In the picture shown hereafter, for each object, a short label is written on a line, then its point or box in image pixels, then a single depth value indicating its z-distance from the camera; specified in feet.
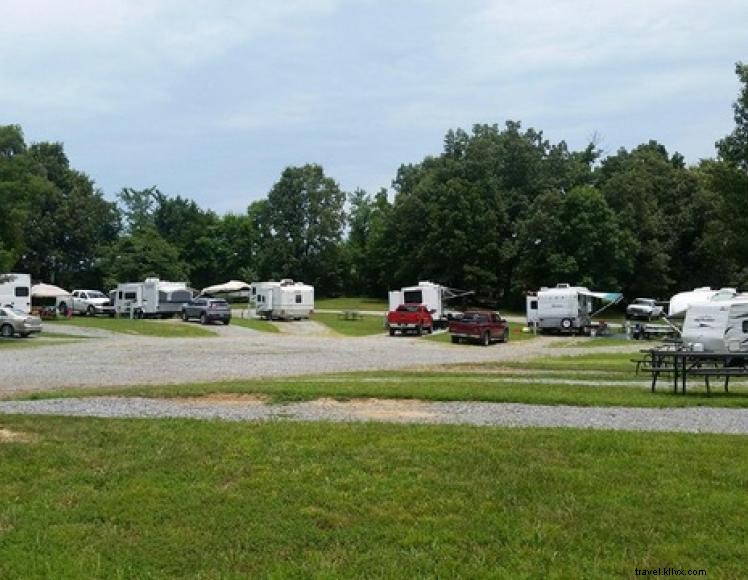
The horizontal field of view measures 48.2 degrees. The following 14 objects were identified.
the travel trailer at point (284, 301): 186.19
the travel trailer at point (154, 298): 179.32
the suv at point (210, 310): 165.58
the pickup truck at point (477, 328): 128.06
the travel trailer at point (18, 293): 156.76
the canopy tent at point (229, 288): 258.57
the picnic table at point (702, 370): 46.80
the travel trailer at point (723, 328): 79.61
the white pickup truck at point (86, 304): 198.18
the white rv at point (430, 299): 158.71
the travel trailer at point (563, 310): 156.56
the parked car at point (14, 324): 129.90
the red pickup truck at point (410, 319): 145.07
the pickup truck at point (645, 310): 196.54
